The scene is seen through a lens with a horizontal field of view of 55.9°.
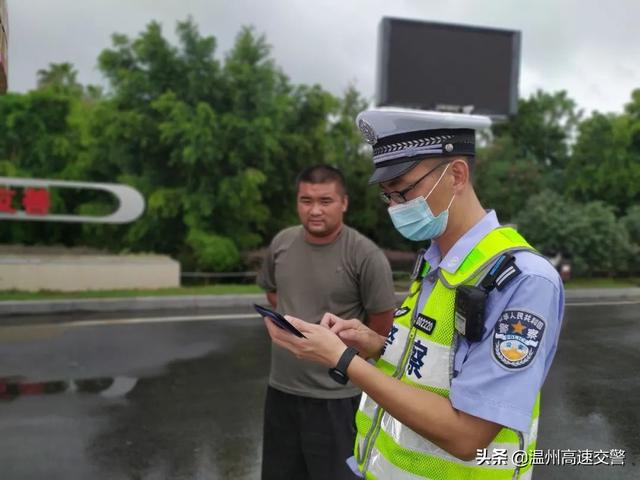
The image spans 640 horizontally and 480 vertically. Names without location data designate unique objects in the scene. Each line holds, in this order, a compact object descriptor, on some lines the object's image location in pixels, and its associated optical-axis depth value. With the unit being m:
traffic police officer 1.29
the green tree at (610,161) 19.58
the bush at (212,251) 13.27
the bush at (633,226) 15.67
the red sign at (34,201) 11.95
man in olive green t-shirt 2.54
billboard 12.35
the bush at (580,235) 13.84
